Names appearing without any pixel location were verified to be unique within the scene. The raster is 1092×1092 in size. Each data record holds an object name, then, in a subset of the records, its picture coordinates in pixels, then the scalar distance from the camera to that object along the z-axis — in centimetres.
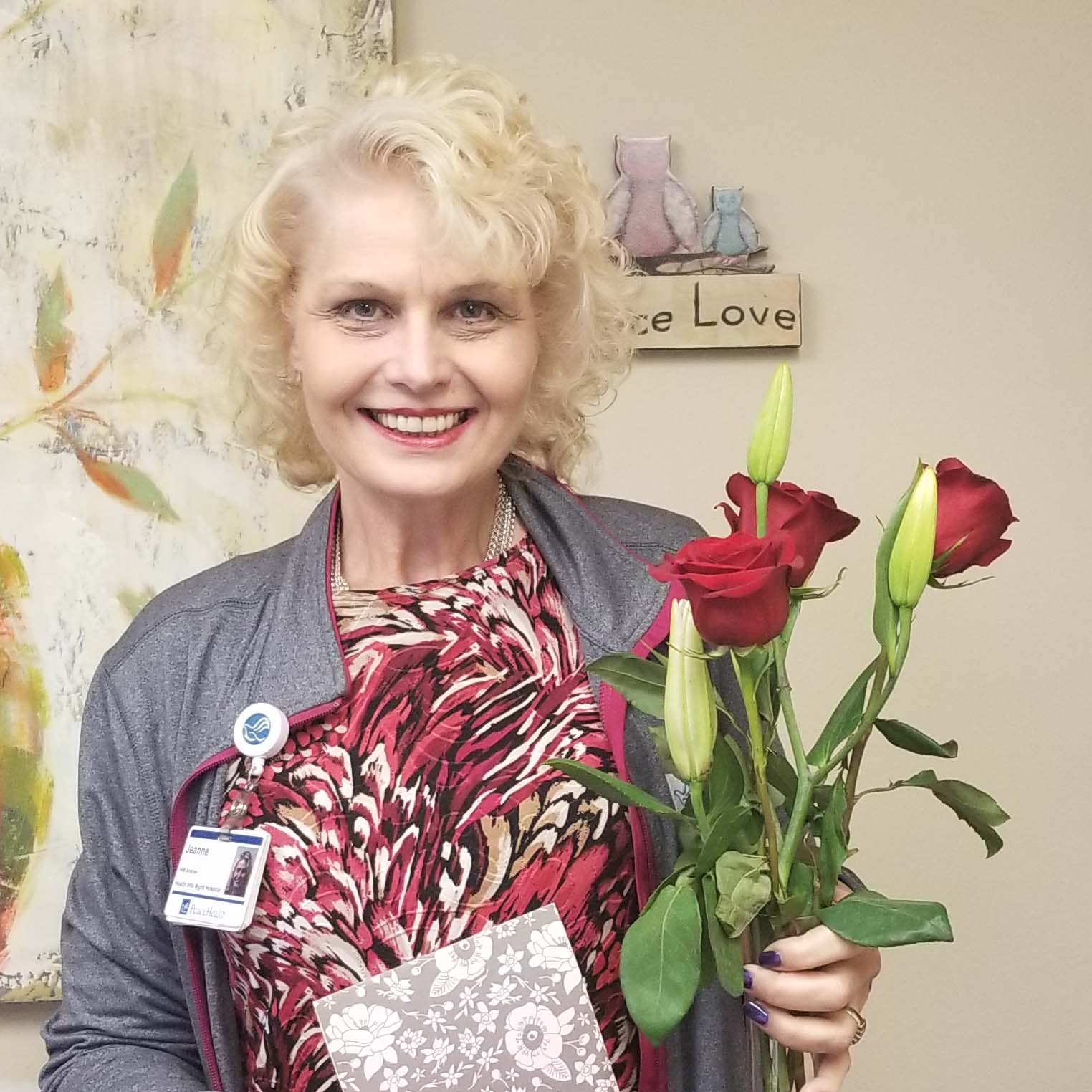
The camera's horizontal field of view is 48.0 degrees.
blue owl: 165
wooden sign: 166
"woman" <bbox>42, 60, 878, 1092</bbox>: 99
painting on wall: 161
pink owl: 165
